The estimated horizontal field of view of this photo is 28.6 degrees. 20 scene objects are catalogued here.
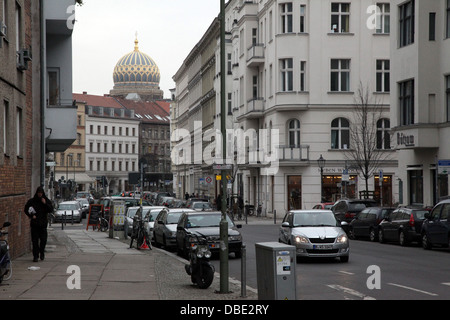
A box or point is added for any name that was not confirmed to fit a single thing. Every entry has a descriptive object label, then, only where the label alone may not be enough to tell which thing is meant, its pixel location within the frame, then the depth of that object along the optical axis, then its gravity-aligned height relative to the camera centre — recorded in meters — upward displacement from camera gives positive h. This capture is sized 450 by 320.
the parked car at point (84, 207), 67.81 -2.47
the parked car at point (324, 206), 44.07 -1.56
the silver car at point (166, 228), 29.23 -1.80
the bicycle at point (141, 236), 29.02 -1.99
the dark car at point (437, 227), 27.39 -1.66
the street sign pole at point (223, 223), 15.54 -0.87
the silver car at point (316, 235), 23.39 -1.62
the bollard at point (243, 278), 15.09 -1.76
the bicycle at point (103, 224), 44.64 -2.46
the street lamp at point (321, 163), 54.41 +0.73
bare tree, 55.08 +2.81
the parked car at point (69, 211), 57.22 -2.31
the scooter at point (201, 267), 16.38 -1.73
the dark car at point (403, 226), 30.39 -1.82
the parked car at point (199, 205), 54.55 -1.86
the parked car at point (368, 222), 34.56 -1.90
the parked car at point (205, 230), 25.23 -1.62
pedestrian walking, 21.42 -0.97
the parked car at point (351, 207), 39.10 -1.45
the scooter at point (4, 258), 15.53 -1.47
